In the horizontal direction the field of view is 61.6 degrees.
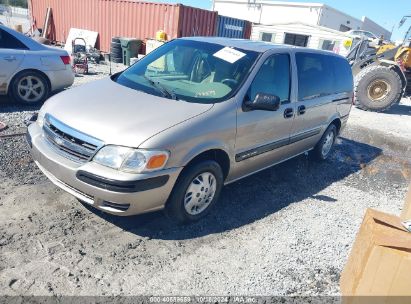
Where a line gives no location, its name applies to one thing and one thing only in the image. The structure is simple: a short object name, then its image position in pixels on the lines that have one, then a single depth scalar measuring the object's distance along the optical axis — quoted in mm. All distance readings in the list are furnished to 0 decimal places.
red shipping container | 14922
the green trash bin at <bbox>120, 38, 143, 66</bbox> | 14656
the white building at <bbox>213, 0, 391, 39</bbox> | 32844
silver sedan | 6053
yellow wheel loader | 10812
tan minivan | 2885
